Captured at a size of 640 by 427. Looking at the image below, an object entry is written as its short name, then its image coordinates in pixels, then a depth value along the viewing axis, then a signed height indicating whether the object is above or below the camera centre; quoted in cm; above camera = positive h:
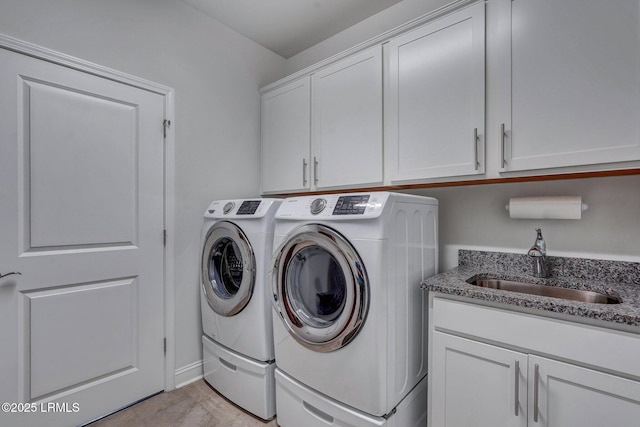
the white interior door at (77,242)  153 -18
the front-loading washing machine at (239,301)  175 -57
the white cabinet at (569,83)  114 +55
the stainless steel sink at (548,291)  137 -39
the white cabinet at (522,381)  101 -65
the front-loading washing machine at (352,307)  130 -47
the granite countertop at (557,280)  104 -33
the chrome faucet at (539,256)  150 -22
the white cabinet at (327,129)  188 +61
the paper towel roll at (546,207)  142 +3
